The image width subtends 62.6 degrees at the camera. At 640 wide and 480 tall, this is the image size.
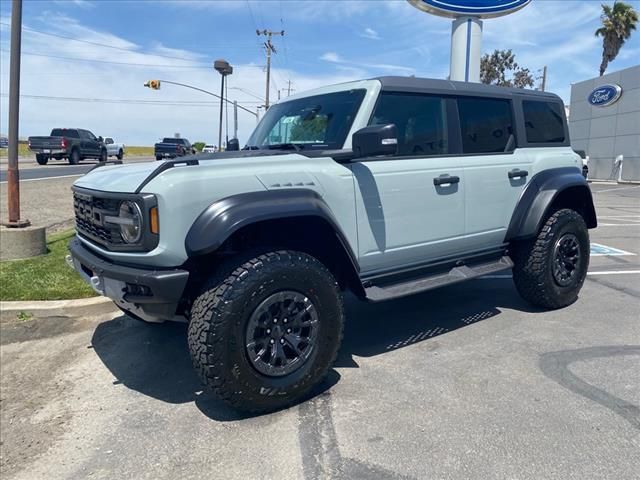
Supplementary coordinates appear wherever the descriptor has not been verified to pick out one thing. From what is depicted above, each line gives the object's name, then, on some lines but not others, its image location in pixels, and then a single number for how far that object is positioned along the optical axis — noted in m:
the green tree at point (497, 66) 43.75
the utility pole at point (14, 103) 6.69
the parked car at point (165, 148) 27.81
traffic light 33.38
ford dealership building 26.28
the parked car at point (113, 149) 33.37
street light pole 10.74
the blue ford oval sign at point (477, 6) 12.04
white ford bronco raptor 2.92
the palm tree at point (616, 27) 36.56
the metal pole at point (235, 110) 24.60
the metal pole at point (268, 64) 45.78
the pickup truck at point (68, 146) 27.05
